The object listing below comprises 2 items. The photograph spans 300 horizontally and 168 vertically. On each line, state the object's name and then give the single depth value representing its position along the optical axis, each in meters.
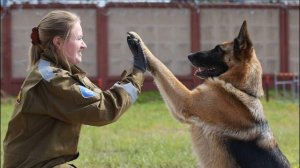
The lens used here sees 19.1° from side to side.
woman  4.84
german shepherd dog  6.50
